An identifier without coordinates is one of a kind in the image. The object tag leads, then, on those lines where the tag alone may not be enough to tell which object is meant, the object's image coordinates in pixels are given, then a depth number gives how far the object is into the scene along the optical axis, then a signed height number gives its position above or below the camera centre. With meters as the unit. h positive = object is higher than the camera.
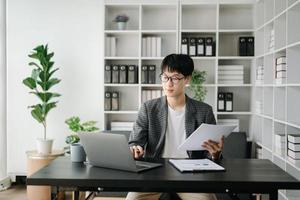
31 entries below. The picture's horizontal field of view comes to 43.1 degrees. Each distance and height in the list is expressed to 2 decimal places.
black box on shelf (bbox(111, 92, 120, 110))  4.32 -0.13
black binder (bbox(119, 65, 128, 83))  4.26 +0.18
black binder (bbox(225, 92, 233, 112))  4.22 -0.14
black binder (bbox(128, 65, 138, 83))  4.27 +0.18
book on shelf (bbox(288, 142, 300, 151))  2.90 -0.43
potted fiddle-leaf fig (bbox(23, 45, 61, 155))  4.17 +0.07
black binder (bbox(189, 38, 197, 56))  4.21 +0.49
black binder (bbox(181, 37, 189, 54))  4.22 +0.49
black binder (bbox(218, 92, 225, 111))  4.23 -0.13
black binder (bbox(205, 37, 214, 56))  4.20 +0.48
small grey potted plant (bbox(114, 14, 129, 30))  4.27 +0.79
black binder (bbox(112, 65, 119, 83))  4.27 +0.18
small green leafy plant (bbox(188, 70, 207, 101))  4.16 +0.06
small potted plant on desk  3.98 -0.40
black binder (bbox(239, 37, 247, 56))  4.22 +0.50
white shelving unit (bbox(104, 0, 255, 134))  4.30 +0.63
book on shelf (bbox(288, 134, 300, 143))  2.91 -0.36
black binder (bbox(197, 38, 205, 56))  4.21 +0.49
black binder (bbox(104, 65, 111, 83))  4.26 +0.18
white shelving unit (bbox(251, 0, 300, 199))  3.09 +0.08
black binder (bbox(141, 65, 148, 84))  4.29 +0.17
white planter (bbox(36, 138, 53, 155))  4.11 -0.61
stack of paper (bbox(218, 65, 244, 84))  4.20 +0.19
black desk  1.64 -0.39
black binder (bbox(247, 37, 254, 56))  4.21 +0.50
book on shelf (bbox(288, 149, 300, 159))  2.89 -0.49
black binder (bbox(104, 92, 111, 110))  4.29 -0.14
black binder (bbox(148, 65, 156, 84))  4.29 +0.16
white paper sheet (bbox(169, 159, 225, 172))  1.84 -0.38
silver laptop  1.77 -0.30
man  2.39 -0.17
